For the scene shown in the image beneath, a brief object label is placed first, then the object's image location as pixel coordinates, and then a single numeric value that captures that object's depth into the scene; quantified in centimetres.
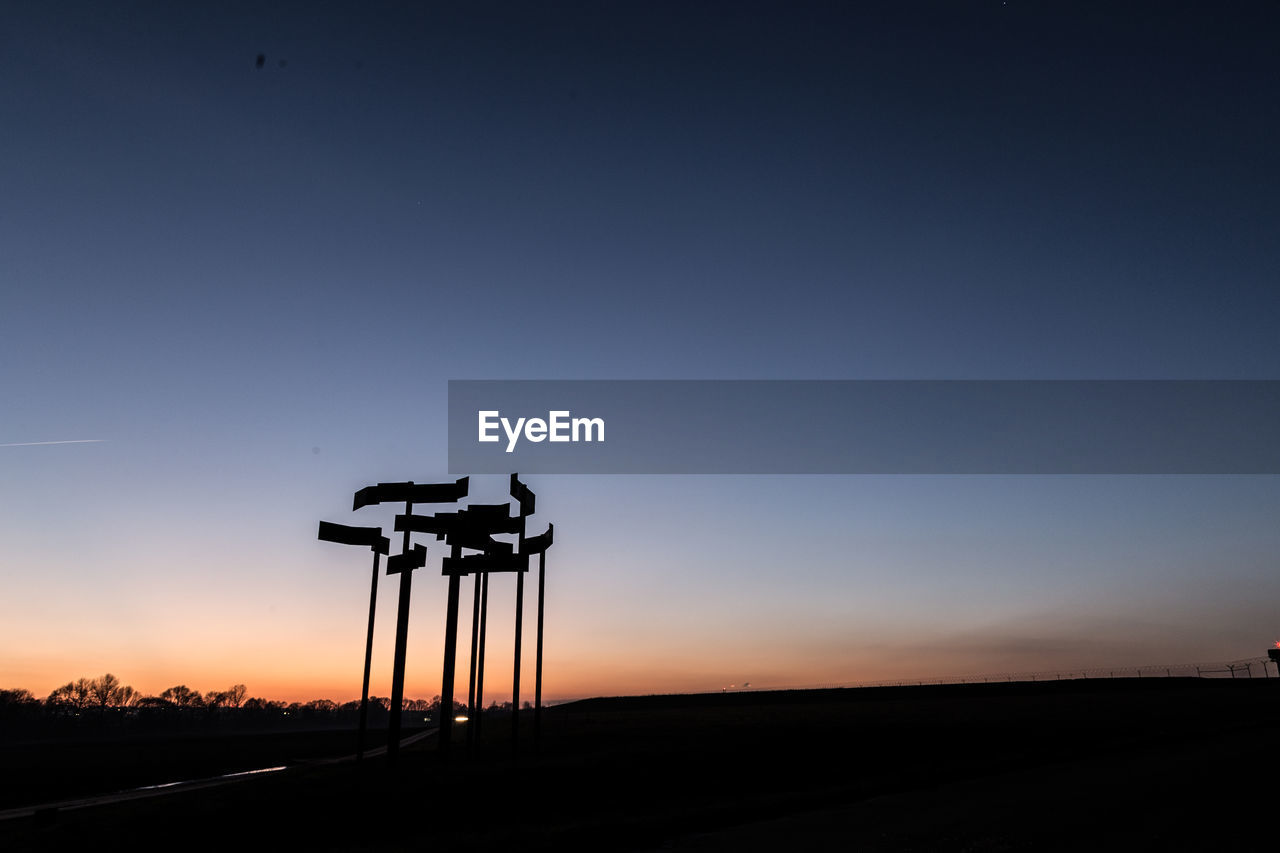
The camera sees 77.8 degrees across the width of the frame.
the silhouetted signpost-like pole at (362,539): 1875
